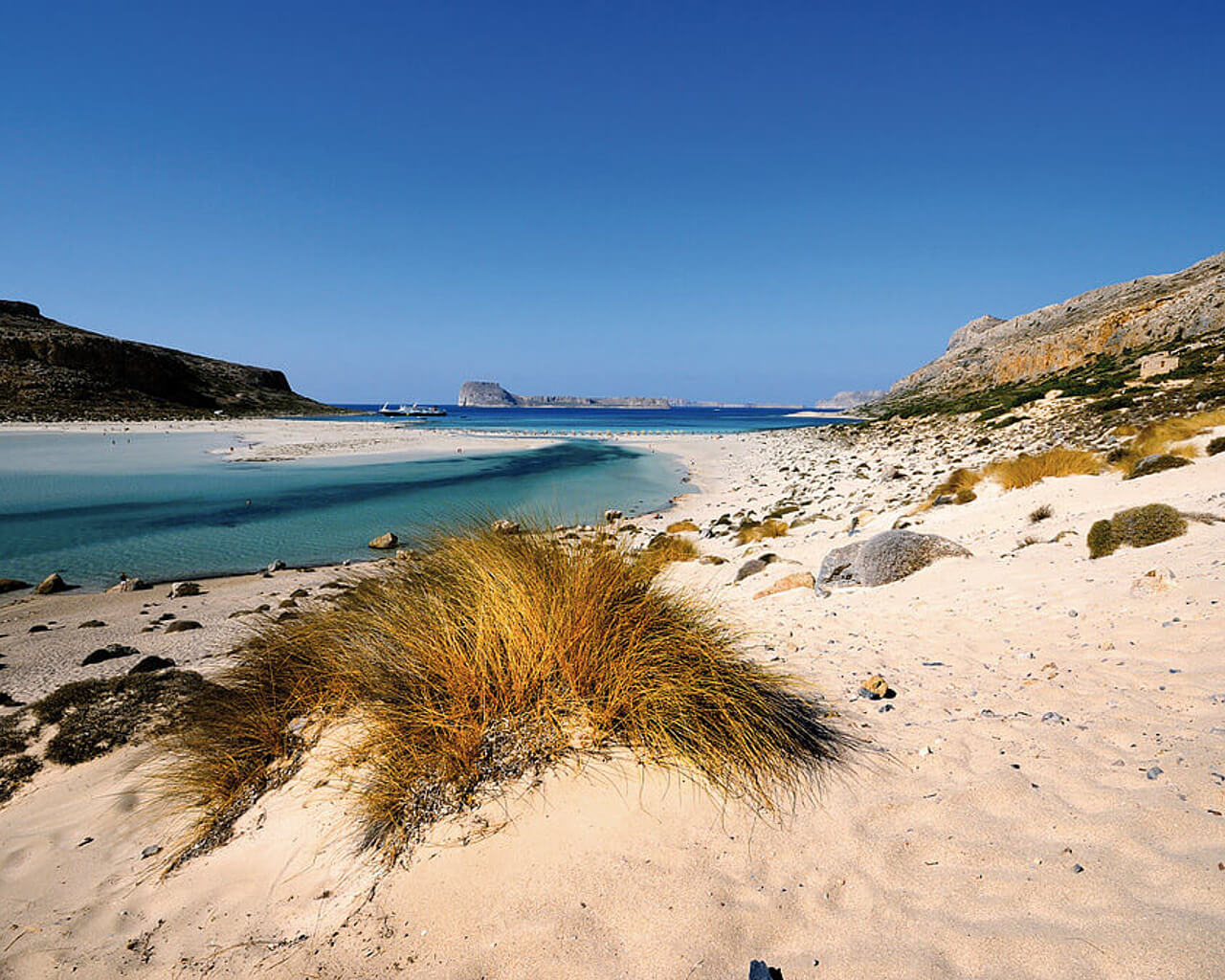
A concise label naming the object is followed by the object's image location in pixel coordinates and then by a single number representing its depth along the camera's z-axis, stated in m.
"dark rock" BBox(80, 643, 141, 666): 5.40
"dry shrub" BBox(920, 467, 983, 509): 10.24
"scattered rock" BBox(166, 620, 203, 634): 6.36
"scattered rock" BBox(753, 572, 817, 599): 6.51
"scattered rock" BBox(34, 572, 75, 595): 8.26
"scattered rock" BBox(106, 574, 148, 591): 8.39
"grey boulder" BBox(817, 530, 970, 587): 6.23
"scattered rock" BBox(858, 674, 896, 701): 3.36
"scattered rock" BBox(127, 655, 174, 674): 5.02
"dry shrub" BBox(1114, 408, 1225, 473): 8.79
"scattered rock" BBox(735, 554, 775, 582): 7.43
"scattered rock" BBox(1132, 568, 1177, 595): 4.25
